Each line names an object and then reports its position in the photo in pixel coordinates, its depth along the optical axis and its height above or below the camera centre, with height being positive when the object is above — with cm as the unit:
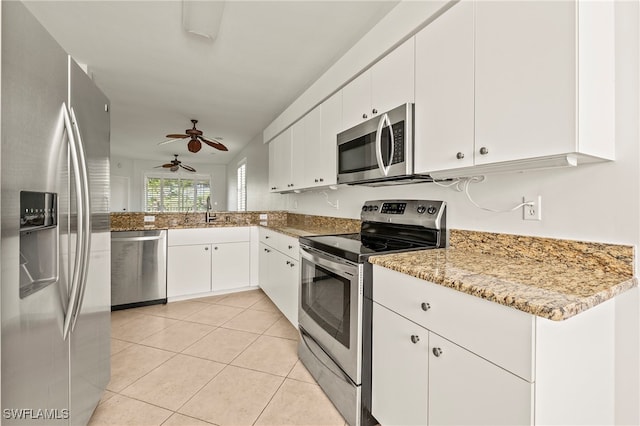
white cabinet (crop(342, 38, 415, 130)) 164 +80
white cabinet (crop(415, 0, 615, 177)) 99 +50
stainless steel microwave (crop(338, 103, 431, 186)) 161 +39
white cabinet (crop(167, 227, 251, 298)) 342 -60
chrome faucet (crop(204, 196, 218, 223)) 386 -6
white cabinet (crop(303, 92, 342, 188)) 241 +63
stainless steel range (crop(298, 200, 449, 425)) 146 -45
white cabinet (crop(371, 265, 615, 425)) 82 -49
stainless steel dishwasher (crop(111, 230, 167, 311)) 313 -63
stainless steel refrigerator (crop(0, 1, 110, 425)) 87 -7
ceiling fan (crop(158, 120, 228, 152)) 400 +101
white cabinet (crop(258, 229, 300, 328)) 256 -61
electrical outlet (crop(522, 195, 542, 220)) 133 +3
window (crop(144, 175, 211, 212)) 809 +53
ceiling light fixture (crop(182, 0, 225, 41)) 173 +122
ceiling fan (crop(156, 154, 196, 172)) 595 +93
